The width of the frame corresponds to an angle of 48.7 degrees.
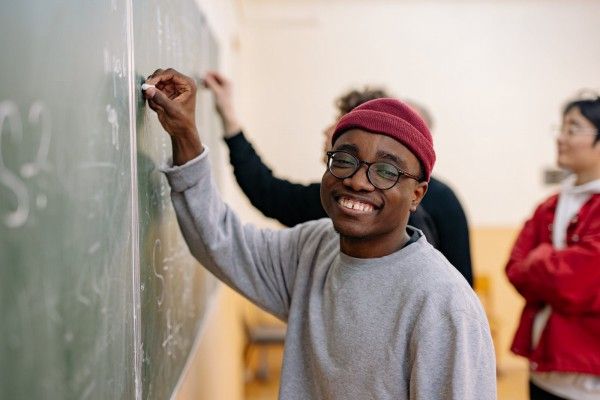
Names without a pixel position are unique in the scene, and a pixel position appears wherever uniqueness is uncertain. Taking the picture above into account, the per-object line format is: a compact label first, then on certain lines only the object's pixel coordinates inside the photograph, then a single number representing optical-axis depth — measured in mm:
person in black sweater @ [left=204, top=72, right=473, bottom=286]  1826
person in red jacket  1981
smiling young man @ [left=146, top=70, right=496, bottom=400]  1122
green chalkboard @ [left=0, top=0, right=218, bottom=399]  592
